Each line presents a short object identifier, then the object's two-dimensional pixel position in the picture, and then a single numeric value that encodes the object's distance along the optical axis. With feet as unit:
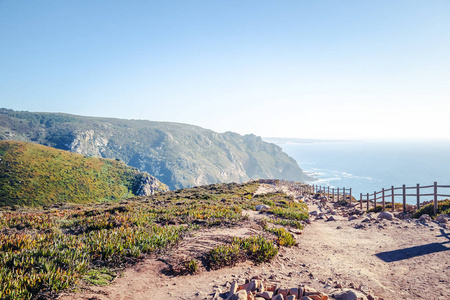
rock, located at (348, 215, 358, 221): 49.07
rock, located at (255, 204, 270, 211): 52.09
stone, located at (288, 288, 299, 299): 13.97
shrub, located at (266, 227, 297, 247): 26.42
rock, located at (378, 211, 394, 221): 43.64
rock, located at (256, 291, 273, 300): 13.76
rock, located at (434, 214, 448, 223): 36.31
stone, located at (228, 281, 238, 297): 14.22
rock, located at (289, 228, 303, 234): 34.05
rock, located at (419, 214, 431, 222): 38.64
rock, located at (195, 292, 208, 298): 14.64
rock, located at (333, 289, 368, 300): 14.24
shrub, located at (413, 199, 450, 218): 42.11
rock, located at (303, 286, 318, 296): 13.98
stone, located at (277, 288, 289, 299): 14.08
